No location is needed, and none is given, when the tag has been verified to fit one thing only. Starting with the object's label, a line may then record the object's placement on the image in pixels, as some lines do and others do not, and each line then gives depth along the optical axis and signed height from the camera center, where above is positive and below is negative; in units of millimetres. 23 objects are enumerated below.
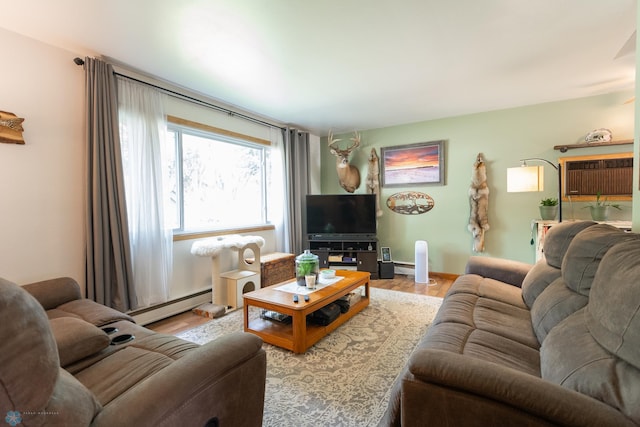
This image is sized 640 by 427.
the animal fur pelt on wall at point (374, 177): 4816 +510
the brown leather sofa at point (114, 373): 631 -575
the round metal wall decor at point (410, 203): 4512 +60
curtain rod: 2638 +1275
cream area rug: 1573 -1111
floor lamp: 3064 +272
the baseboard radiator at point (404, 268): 4598 -1003
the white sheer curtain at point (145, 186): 2678 +259
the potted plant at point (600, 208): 3320 -69
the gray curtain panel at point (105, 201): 2412 +105
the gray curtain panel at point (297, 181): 4551 +461
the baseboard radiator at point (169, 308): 2799 -1019
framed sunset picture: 4395 +674
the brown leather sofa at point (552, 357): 850 -576
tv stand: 4367 -679
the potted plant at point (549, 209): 3535 -71
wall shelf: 3312 +697
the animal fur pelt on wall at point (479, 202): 4023 +36
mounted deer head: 4684 +673
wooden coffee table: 2137 -824
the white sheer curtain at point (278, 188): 4375 +326
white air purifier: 4129 -799
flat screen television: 4535 -115
